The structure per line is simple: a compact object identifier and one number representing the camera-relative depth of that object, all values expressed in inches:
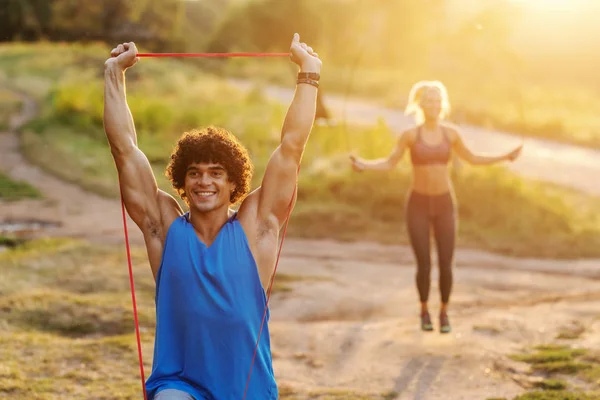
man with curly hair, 111.5
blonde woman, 244.2
